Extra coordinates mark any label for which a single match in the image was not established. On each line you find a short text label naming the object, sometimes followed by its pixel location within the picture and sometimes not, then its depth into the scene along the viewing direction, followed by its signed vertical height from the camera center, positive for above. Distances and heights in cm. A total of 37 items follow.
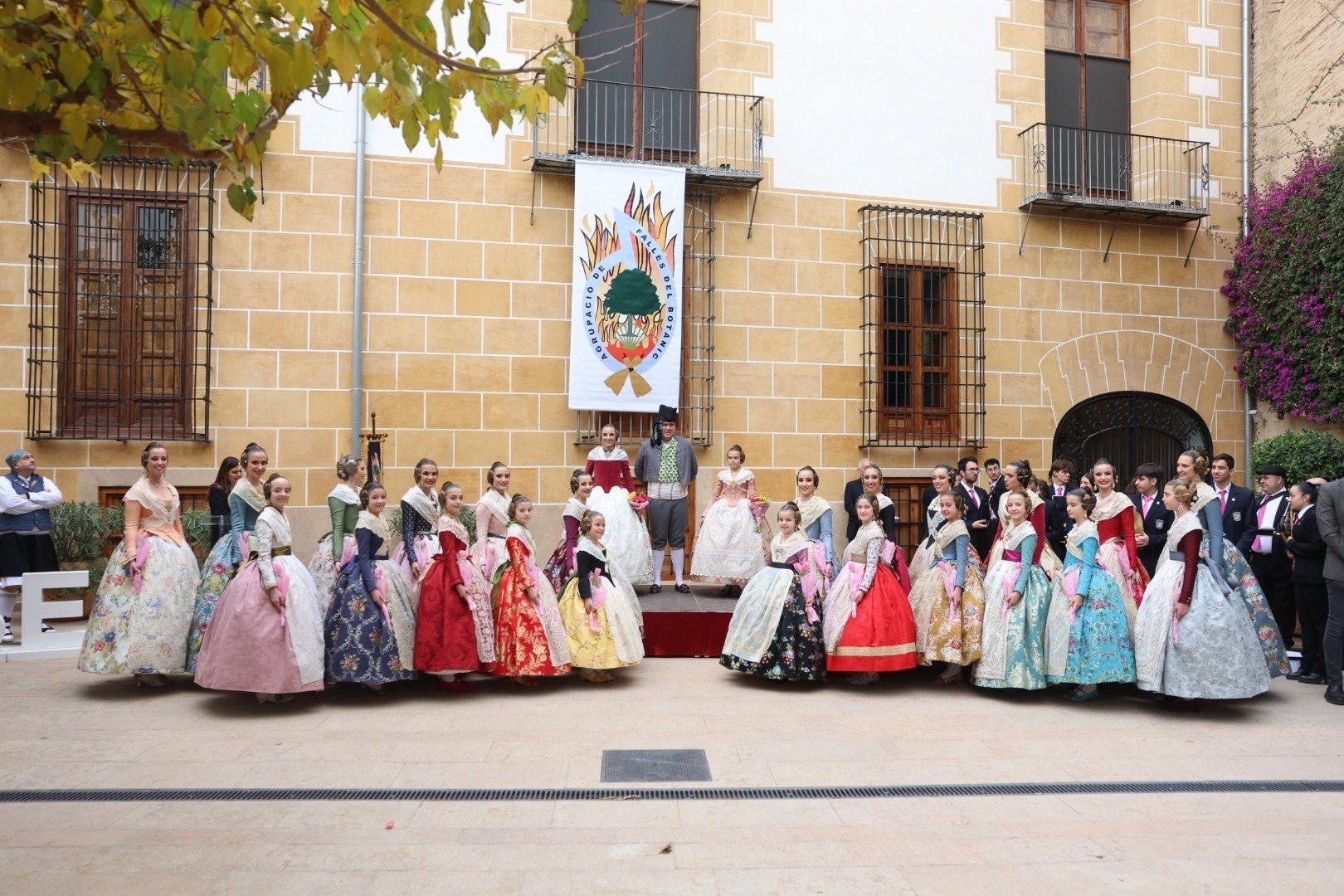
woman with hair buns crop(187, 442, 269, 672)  677 -60
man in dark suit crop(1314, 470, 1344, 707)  695 -79
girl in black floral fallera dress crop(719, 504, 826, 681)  708 -113
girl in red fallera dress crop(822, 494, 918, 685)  704 -108
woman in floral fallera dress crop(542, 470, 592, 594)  743 -54
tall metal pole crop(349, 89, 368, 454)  1017 +139
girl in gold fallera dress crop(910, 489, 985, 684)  706 -99
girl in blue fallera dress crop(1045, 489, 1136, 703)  668 -109
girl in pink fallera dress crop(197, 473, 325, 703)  627 -110
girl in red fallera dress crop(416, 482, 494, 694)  674 -105
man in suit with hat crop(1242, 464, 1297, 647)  804 -69
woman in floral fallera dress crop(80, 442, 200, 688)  668 -95
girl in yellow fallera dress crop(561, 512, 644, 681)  714 -111
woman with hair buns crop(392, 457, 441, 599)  708 -49
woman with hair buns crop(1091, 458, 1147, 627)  710 -53
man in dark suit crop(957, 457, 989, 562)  895 -43
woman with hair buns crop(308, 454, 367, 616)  682 -43
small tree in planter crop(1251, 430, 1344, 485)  1125 +7
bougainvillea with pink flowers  1136 +194
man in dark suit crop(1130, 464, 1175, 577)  775 -44
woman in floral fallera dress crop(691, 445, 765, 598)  938 -74
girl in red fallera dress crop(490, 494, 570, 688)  686 -109
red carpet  833 -143
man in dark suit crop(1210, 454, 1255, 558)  814 -38
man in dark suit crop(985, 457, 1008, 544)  911 -27
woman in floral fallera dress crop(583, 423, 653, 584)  910 -47
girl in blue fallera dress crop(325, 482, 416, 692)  654 -104
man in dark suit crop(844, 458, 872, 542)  875 -37
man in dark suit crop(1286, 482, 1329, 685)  754 -89
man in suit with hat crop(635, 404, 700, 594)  967 -25
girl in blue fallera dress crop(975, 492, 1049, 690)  677 -104
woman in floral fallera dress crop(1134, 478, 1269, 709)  640 -109
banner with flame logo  1070 +173
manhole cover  511 -157
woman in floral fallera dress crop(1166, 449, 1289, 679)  672 -72
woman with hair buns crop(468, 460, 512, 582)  713 -50
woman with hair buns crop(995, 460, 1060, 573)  709 -34
